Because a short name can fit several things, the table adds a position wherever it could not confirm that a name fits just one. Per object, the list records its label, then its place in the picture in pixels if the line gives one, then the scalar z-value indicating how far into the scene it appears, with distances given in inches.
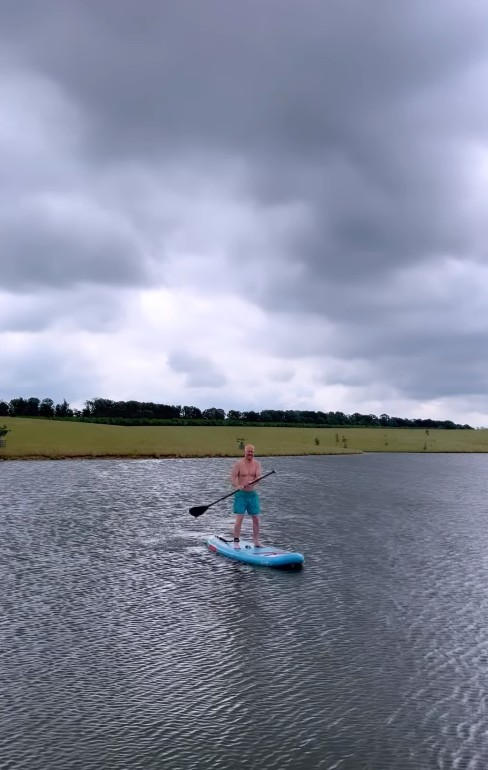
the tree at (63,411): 5743.1
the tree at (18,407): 5649.6
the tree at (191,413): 6100.9
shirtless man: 959.0
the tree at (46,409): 5727.9
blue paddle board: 888.9
